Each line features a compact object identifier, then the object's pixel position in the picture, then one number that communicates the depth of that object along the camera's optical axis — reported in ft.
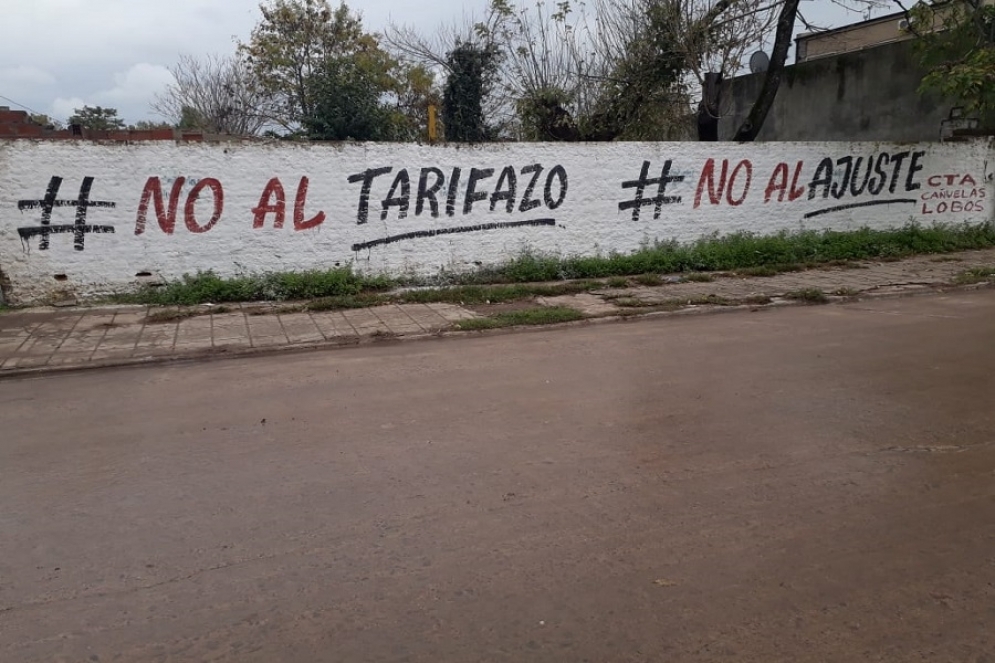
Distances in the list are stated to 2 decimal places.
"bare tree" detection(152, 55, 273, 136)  90.43
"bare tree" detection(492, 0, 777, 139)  44.50
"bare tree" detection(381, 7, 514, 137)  52.54
